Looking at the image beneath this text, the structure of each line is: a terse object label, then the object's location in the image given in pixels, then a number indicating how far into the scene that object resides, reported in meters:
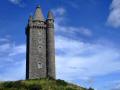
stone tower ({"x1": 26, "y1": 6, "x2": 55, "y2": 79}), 90.75
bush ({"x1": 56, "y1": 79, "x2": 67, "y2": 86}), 81.79
